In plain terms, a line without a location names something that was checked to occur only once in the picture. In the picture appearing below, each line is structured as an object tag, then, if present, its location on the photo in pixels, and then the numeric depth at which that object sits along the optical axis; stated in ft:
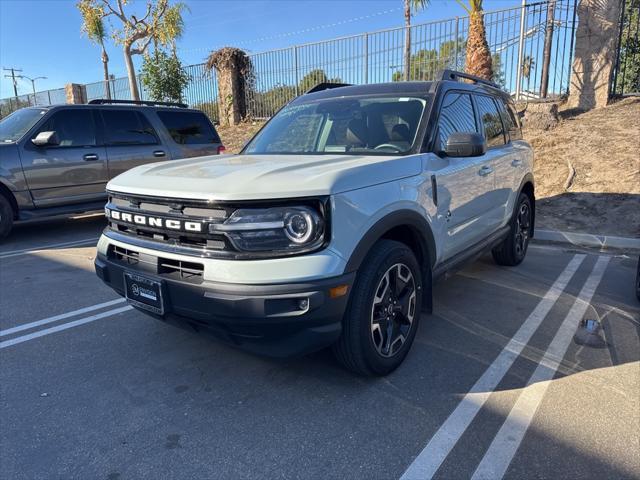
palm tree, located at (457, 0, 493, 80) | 35.32
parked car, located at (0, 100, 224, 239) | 22.67
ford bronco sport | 8.09
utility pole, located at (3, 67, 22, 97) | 178.84
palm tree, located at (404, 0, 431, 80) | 40.98
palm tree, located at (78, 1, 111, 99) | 59.77
